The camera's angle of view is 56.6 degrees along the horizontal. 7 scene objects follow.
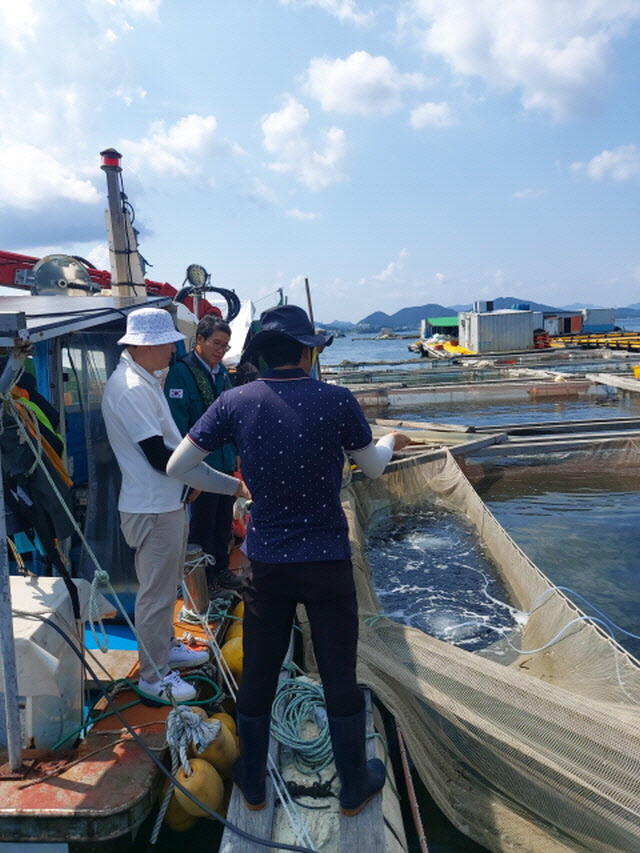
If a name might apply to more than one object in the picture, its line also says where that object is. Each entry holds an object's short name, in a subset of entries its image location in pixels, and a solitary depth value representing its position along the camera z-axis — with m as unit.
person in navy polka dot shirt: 2.12
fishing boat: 2.33
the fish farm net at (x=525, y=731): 2.58
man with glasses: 3.91
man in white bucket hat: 2.80
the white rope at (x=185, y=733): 2.58
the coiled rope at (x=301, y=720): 2.71
